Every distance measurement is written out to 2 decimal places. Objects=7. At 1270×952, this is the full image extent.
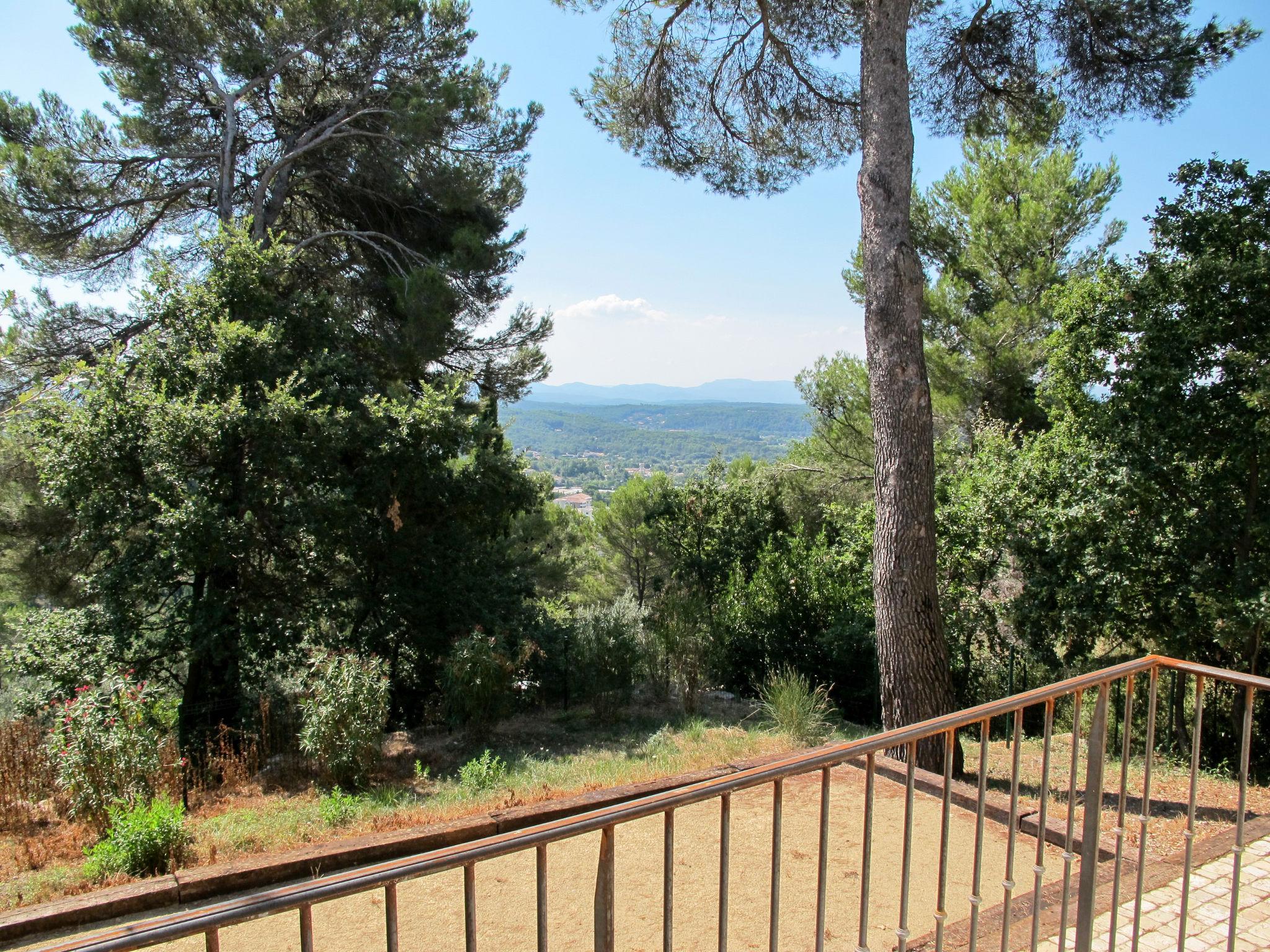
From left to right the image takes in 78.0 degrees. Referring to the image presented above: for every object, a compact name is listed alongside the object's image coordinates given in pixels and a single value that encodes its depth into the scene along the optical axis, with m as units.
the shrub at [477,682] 8.40
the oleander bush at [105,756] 5.18
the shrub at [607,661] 9.62
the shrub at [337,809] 5.31
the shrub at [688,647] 9.95
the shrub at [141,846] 4.26
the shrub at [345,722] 6.61
